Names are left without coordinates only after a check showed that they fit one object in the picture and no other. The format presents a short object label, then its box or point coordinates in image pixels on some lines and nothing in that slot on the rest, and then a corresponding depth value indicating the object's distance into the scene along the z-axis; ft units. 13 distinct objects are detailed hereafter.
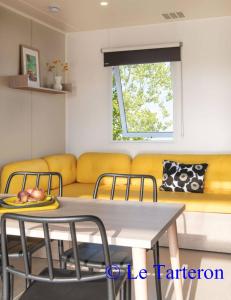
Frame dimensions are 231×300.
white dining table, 5.33
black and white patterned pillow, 13.89
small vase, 15.85
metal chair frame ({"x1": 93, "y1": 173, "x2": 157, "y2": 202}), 8.09
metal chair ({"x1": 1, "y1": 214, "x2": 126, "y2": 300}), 4.89
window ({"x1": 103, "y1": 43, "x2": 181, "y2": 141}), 16.02
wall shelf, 13.53
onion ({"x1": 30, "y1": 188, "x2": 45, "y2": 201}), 7.19
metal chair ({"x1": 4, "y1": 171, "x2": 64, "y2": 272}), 7.16
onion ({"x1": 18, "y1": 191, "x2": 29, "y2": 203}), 7.06
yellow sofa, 12.51
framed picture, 14.20
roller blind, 15.62
